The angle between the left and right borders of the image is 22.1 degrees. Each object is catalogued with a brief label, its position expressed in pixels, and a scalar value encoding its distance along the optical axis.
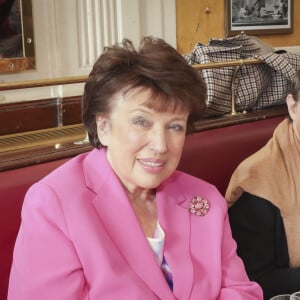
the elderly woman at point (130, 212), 1.22
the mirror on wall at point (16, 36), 2.51
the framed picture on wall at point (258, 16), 3.28
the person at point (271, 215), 1.59
